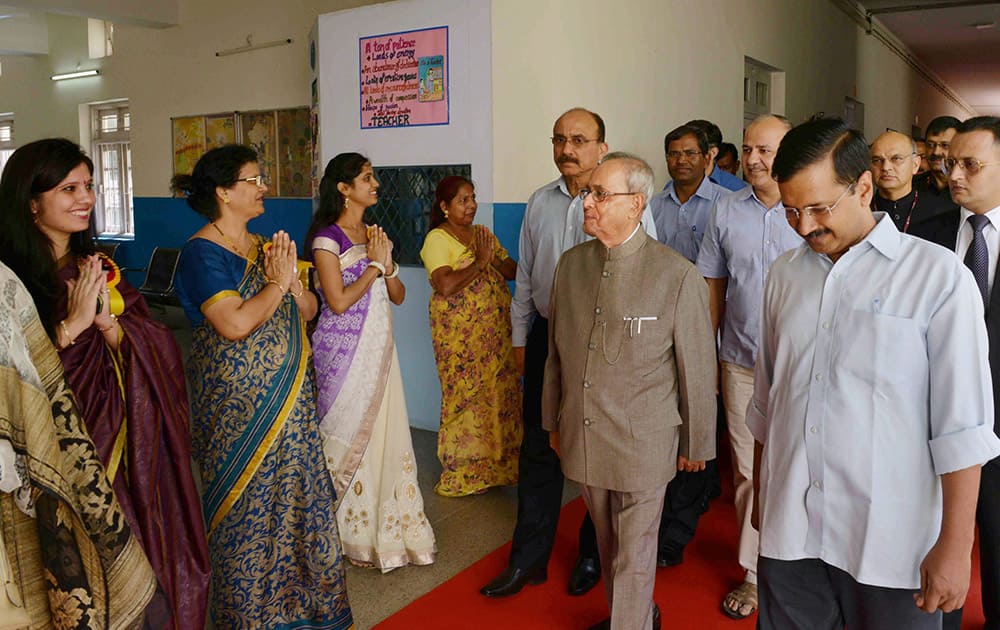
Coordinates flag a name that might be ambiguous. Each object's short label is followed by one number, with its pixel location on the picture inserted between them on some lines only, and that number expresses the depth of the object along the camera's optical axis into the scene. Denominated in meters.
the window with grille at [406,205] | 4.88
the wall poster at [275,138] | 7.30
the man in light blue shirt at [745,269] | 2.84
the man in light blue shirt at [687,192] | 3.82
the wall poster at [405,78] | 4.74
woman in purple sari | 3.08
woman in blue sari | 2.44
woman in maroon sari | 2.01
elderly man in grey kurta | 2.32
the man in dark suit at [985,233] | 2.37
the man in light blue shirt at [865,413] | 1.50
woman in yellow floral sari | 3.93
